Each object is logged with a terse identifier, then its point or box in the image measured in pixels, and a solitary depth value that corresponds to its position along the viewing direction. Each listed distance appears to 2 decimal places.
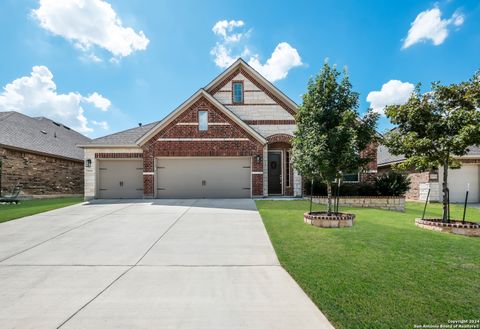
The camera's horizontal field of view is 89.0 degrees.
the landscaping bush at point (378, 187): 11.66
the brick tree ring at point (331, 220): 7.18
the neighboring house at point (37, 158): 14.50
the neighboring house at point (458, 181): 14.35
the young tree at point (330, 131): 7.21
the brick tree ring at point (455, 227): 6.58
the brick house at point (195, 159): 13.39
